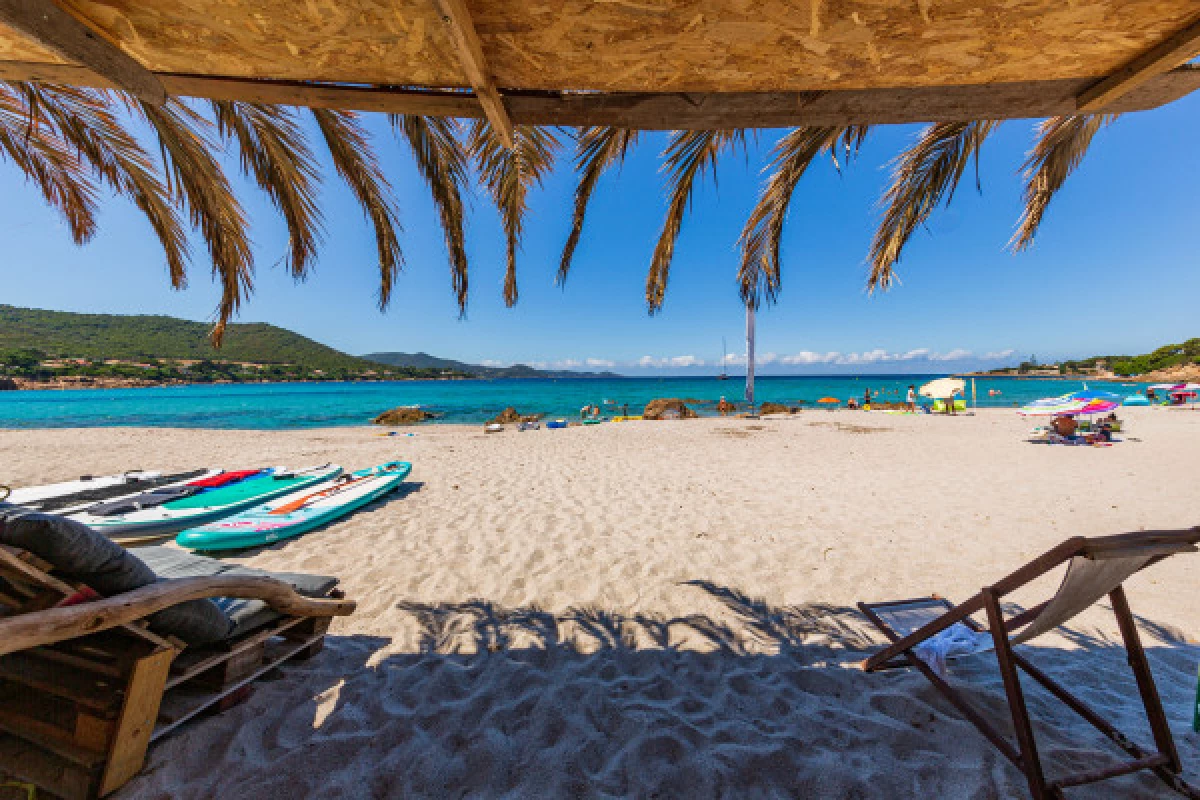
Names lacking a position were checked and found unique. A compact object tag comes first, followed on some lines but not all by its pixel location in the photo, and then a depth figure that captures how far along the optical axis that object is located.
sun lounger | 1.37
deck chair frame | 1.48
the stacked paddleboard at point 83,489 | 4.67
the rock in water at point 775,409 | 21.86
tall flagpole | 9.18
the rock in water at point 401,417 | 21.98
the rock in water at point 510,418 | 20.45
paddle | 4.63
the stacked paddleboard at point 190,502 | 4.07
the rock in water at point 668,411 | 19.67
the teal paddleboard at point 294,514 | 3.87
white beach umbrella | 17.04
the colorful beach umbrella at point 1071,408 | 10.02
